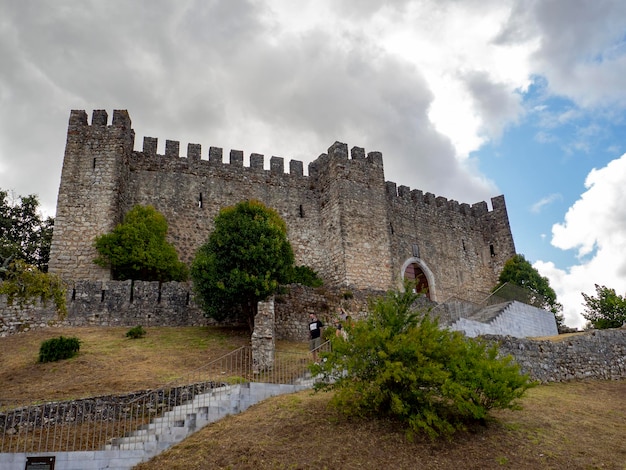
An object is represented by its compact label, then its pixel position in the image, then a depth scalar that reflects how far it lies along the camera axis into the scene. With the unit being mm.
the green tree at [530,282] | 24984
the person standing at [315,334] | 15257
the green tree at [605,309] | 26016
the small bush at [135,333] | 17641
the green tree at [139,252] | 22297
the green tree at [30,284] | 12516
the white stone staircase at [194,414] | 9977
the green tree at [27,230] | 28066
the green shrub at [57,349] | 14898
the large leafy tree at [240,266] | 17859
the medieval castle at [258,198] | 23234
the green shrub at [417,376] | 9273
